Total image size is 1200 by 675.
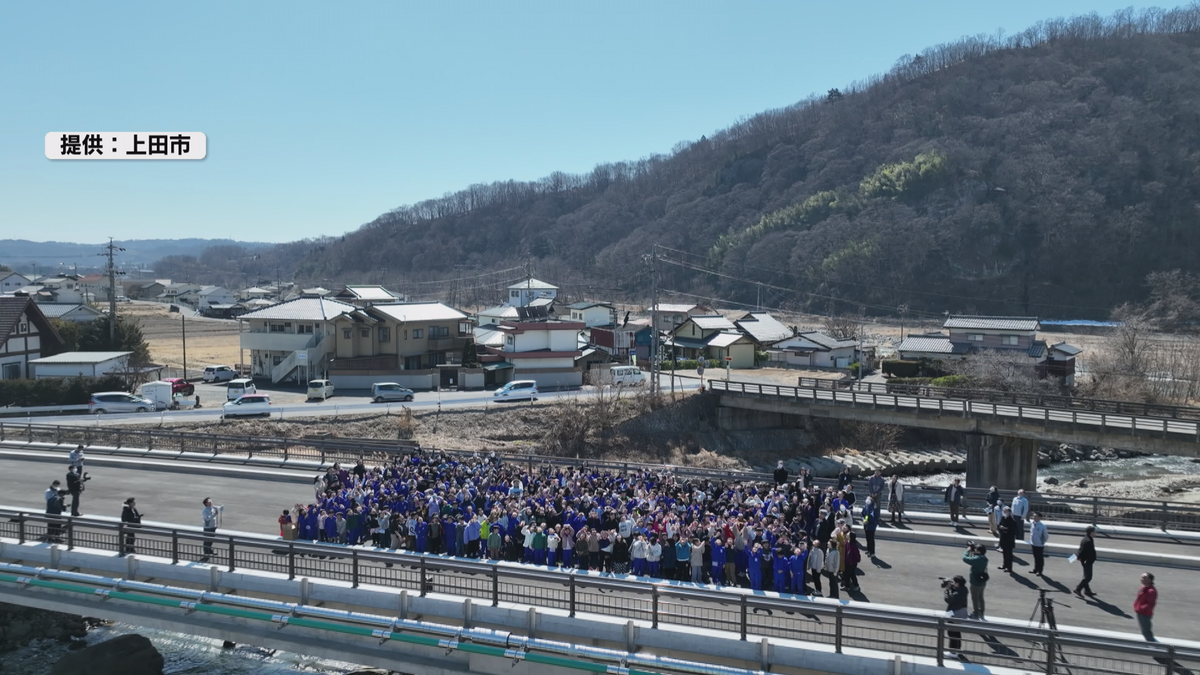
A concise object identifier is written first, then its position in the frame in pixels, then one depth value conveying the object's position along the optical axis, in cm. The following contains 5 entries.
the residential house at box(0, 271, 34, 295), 10706
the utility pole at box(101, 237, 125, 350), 4597
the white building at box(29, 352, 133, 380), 3906
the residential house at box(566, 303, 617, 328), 6825
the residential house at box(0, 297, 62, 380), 3919
